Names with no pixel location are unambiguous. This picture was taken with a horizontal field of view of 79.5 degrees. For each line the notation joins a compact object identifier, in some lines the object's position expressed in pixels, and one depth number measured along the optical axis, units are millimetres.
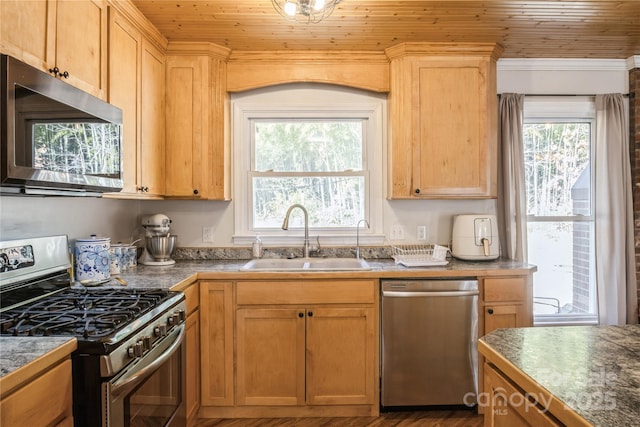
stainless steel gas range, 1163
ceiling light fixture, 1816
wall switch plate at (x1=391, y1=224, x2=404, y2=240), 2906
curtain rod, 2918
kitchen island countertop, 722
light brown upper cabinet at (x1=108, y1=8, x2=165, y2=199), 1969
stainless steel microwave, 1182
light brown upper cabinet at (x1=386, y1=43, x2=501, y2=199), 2607
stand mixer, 2523
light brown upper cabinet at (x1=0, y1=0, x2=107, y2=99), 1296
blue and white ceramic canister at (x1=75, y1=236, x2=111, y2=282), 1946
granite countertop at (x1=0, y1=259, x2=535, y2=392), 2031
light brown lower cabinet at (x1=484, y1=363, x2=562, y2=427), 831
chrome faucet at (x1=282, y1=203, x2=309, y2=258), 2719
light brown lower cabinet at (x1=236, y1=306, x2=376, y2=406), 2289
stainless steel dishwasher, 2285
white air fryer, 2604
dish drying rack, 2443
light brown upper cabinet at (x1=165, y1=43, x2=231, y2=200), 2568
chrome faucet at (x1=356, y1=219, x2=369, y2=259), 2770
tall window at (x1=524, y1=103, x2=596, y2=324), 2965
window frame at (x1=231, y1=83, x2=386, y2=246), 2869
